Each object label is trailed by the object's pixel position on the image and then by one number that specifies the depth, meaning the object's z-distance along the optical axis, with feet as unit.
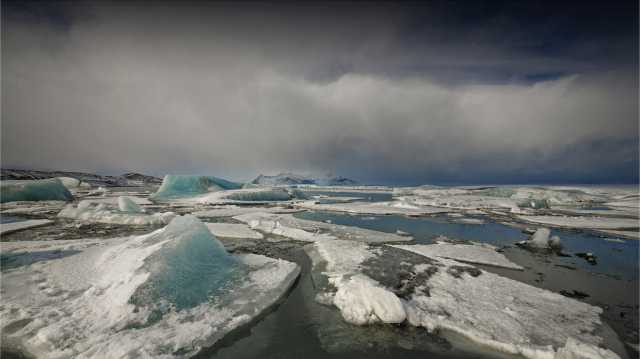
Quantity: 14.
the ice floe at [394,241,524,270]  28.04
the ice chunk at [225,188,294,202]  95.61
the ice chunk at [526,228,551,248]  34.68
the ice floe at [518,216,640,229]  52.54
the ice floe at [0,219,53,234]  37.01
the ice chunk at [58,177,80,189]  166.93
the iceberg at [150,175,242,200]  99.86
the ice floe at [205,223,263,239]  38.11
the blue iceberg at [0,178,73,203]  74.43
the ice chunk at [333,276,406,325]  15.58
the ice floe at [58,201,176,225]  46.91
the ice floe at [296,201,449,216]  70.18
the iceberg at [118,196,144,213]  53.72
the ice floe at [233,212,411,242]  37.96
